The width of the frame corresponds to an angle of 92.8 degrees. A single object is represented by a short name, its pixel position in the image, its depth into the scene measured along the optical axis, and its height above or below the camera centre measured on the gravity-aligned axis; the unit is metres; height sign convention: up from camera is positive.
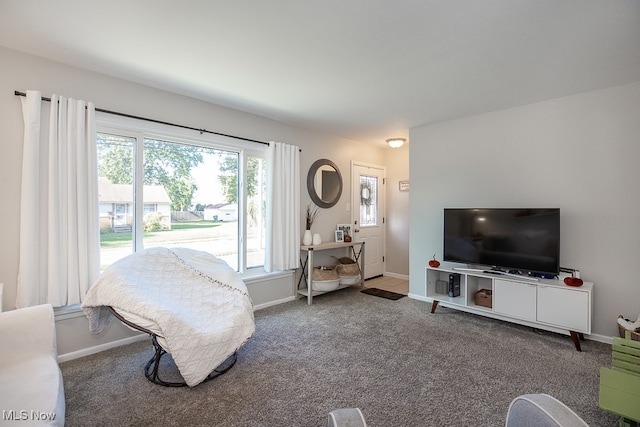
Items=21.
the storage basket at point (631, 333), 2.48 -1.01
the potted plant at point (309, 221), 4.37 -0.14
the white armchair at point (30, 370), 1.27 -0.83
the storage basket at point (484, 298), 3.42 -0.97
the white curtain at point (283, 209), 4.00 +0.03
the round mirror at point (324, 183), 4.58 +0.45
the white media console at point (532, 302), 2.75 -0.89
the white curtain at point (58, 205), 2.35 +0.04
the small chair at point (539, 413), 0.88 -0.61
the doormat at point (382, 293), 4.42 -1.23
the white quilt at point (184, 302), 2.11 -0.72
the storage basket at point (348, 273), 4.46 -0.90
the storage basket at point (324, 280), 4.18 -0.94
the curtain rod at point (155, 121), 2.45 +0.90
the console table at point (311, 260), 4.11 -0.74
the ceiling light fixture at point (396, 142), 4.81 +1.12
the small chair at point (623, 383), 1.56 -0.95
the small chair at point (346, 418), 0.92 -0.65
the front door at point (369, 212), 5.31 +0.00
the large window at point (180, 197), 2.89 +0.15
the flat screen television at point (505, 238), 3.01 -0.27
